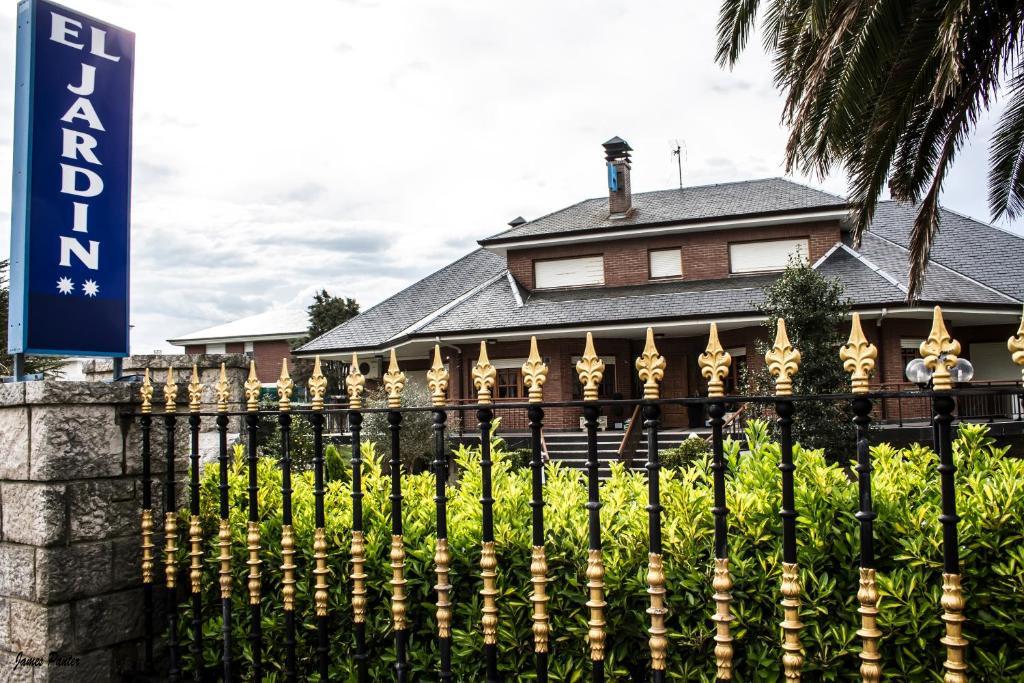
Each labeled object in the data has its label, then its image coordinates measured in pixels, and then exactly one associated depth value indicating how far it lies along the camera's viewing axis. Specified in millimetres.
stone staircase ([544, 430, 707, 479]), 18766
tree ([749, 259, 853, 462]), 14648
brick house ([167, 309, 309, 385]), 40597
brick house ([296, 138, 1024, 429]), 20016
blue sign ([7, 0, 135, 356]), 4191
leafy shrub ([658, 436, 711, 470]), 15836
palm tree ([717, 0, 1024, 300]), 7965
